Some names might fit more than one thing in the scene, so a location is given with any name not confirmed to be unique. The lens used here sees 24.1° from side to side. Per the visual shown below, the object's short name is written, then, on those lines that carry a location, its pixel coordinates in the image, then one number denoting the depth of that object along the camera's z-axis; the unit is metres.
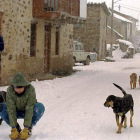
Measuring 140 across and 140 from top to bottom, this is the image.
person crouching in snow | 5.47
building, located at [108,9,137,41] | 55.25
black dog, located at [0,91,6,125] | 6.69
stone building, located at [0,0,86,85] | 13.87
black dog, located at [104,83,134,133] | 6.06
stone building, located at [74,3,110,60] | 35.47
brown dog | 12.69
